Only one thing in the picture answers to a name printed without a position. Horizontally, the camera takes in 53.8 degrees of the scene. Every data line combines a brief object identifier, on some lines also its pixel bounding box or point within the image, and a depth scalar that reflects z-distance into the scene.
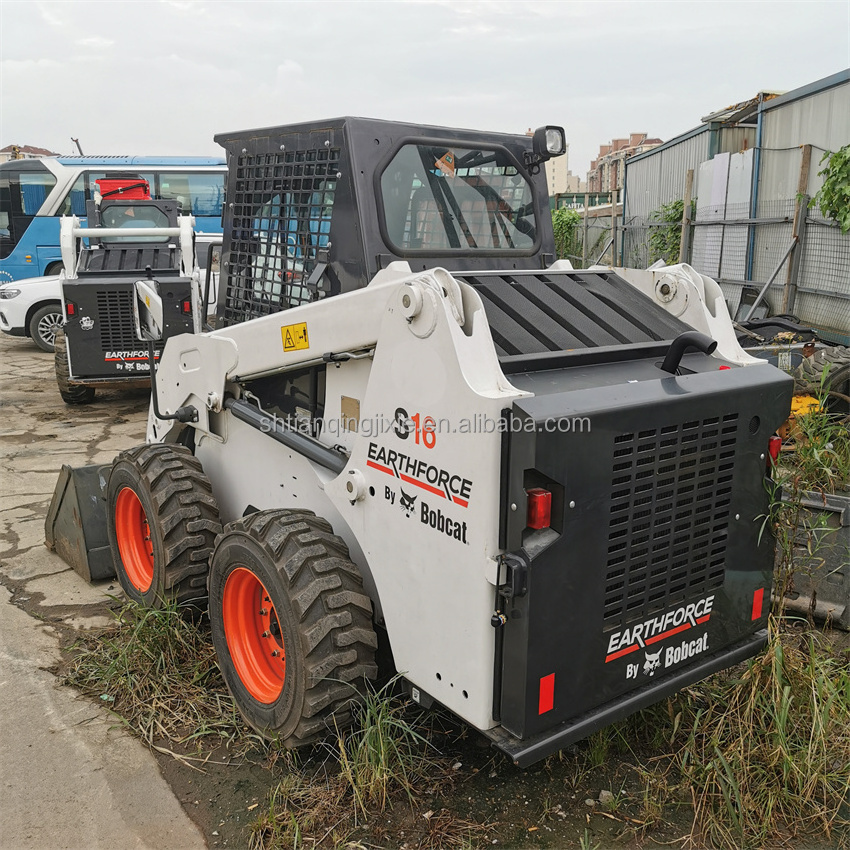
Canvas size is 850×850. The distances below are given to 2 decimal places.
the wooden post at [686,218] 12.69
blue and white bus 15.80
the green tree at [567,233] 20.58
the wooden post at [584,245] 18.35
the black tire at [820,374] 5.57
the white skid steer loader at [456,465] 2.45
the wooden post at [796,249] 9.62
